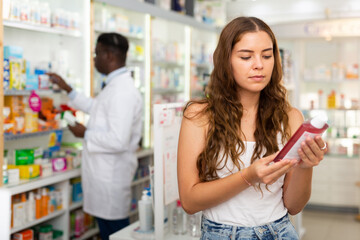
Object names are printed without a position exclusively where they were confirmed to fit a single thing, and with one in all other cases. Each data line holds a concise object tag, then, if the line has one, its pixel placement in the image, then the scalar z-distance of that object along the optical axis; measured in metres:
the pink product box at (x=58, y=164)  3.83
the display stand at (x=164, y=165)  2.49
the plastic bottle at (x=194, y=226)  2.63
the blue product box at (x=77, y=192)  4.09
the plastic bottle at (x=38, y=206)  3.61
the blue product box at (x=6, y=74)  3.28
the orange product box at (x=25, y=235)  3.47
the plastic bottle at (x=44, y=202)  3.67
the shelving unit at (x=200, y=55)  6.64
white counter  2.61
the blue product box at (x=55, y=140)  4.02
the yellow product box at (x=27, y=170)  3.51
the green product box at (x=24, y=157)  3.54
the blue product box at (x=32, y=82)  3.58
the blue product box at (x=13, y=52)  3.42
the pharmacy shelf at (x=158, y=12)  4.57
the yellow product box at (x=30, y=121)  3.62
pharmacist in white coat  3.40
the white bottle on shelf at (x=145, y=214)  2.65
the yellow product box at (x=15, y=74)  3.38
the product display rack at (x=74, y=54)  3.74
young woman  1.62
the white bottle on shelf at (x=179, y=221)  2.66
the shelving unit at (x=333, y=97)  6.38
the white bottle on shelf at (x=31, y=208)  3.52
